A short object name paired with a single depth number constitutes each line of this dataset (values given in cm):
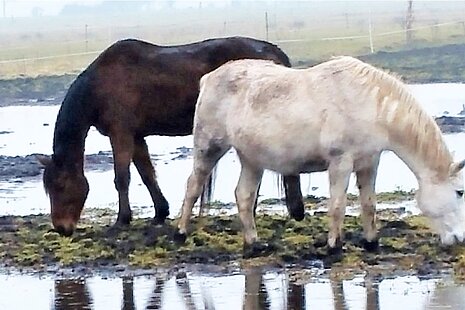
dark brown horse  1296
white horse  1055
